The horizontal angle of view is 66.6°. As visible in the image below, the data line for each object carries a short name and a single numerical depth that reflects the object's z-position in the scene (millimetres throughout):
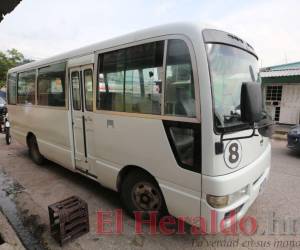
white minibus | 2209
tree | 23391
